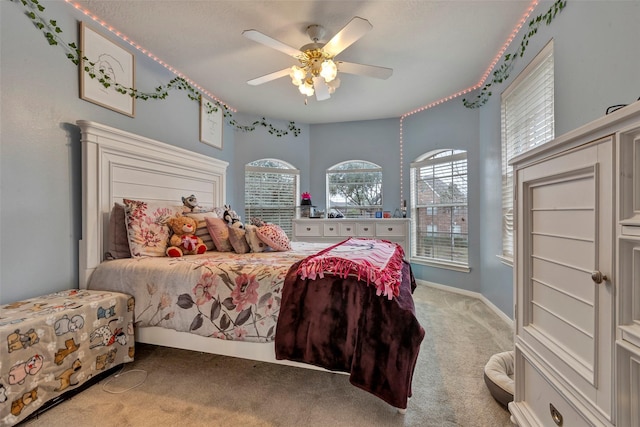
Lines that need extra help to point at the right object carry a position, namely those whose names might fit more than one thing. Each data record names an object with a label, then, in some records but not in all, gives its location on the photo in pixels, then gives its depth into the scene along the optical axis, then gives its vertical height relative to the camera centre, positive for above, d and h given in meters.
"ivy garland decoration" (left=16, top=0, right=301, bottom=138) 1.88 +1.27
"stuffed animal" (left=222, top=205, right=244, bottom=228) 2.61 -0.06
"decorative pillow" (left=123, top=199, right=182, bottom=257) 2.18 -0.13
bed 1.39 -0.52
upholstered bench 1.34 -0.73
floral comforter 1.64 -0.50
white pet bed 1.47 -0.93
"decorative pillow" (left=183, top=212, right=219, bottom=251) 2.60 -0.18
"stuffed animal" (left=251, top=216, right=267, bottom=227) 2.67 -0.10
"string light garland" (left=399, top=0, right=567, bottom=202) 1.96 +1.44
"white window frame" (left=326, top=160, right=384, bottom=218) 4.59 +0.15
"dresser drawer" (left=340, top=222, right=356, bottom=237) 4.20 -0.25
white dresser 4.05 -0.25
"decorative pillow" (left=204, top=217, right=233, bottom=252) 2.55 -0.20
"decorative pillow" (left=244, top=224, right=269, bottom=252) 2.46 -0.25
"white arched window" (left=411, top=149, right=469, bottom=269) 3.72 +0.06
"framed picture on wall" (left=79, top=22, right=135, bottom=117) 2.17 +1.21
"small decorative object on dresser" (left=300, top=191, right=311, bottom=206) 4.58 +0.21
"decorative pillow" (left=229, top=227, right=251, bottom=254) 2.45 -0.25
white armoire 0.70 -0.20
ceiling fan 1.97 +1.24
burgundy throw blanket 1.35 -0.62
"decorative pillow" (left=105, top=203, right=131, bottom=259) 2.20 -0.21
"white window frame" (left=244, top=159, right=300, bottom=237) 4.41 +0.25
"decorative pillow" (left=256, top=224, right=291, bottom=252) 2.43 -0.22
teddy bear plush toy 2.34 -0.22
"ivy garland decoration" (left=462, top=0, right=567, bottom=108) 1.91 +1.40
